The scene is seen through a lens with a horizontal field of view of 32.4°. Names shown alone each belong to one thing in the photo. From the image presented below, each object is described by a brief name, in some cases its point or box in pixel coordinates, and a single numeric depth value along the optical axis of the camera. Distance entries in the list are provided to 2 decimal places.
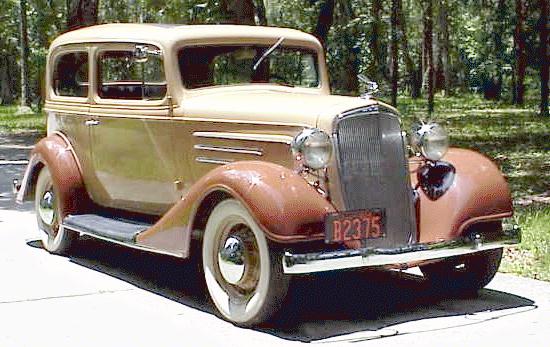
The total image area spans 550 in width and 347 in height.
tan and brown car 5.79
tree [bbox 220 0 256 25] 16.16
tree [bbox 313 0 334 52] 22.55
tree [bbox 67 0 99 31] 17.64
